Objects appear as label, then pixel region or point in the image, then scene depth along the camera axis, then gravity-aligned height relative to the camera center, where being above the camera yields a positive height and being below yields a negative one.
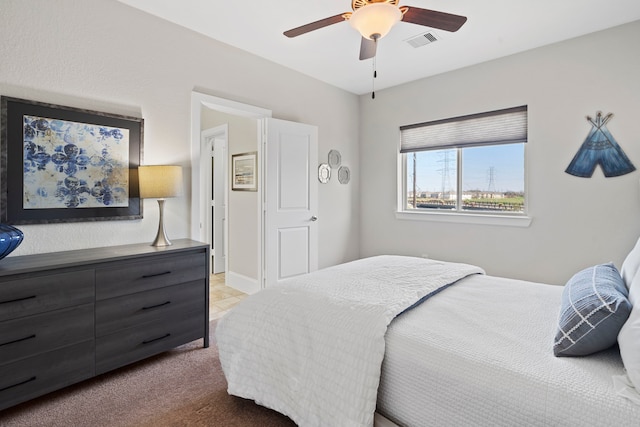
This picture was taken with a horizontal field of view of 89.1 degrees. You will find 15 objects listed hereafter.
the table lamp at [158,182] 2.48 +0.17
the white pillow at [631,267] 1.50 -0.29
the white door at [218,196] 5.07 +0.14
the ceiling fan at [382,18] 1.89 +1.15
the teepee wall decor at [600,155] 2.93 +0.48
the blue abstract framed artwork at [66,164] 2.09 +0.29
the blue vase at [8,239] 1.73 -0.19
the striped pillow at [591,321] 1.15 -0.42
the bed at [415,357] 1.05 -0.58
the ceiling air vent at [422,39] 3.03 +1.60
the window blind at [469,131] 3.54 +0.90
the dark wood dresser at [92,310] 1.77 -0.68
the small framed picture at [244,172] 4.04 +0.43
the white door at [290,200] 3.67 +0.06
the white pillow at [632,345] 0.98 -0.44
